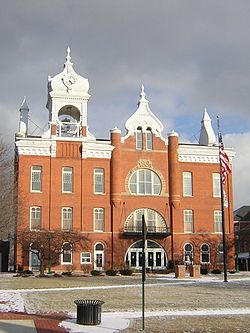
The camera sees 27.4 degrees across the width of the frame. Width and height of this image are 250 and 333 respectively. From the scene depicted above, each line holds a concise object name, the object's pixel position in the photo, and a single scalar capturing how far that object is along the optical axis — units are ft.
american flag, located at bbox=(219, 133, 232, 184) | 125.59
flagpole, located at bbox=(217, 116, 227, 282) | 116.47
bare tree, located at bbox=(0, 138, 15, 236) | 130.41
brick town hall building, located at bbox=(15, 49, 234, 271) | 172.04
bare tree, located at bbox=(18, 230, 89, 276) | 150.61
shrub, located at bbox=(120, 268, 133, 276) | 150.47
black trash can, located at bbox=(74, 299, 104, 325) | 50.24
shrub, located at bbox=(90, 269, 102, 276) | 150.10
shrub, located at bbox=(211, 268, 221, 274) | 161.77
